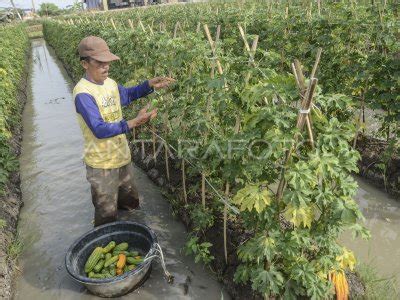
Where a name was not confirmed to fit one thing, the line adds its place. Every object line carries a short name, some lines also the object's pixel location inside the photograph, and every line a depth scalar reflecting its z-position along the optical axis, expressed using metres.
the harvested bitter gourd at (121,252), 4.08
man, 3.81
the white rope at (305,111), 2.62
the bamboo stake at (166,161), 5.75
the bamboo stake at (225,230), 3.80
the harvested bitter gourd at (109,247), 4.09
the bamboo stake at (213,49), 3.55
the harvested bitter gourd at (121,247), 4.14
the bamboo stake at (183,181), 4.99
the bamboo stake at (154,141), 6.10
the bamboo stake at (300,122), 2.49
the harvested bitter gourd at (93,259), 3.89
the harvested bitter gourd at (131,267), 3.89
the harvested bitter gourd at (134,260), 3.94
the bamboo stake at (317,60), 2.45
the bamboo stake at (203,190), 4.24
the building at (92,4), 61.00
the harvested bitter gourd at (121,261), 3.87
